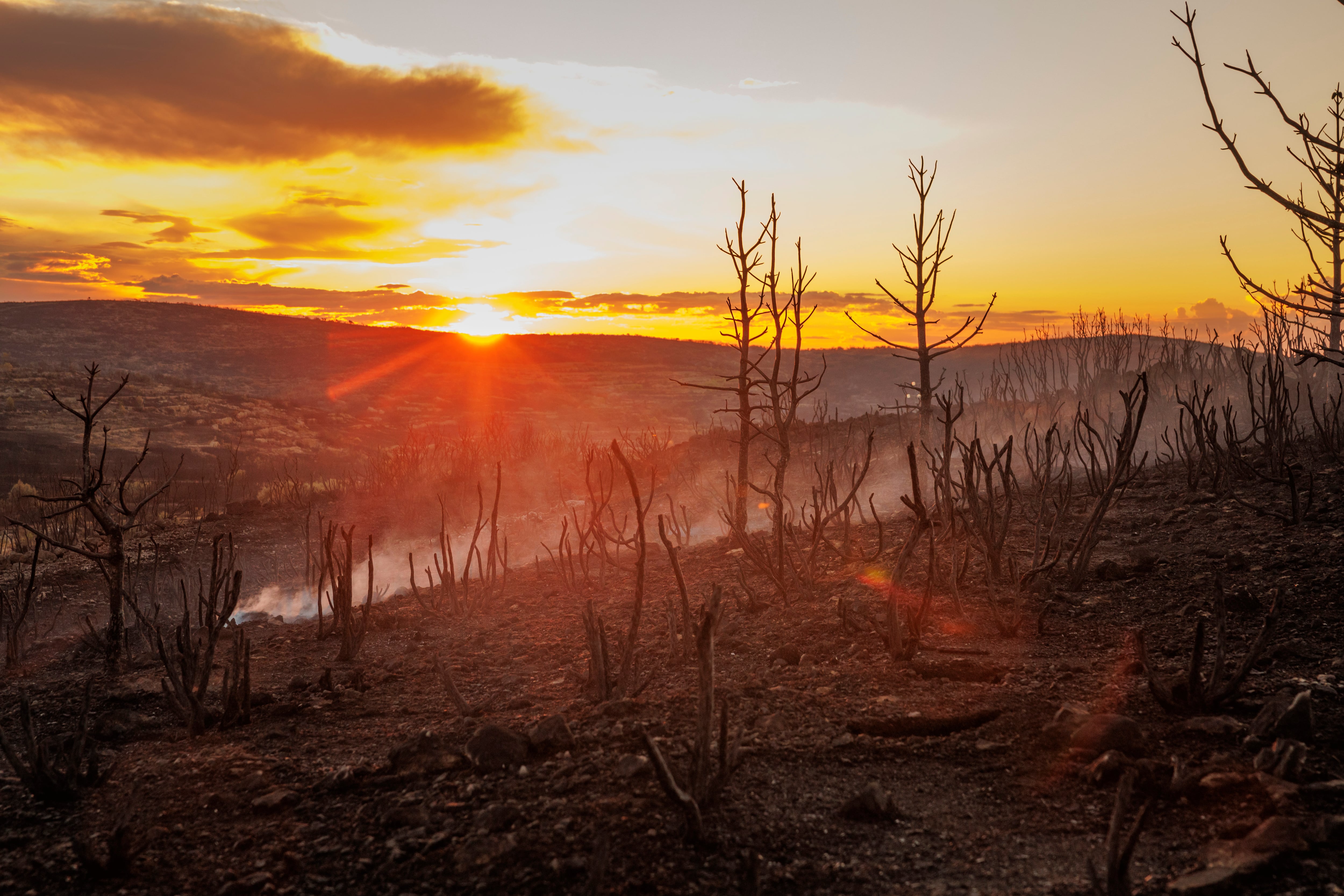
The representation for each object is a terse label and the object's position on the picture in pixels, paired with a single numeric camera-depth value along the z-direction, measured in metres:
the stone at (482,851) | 2.84
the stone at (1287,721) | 3.17
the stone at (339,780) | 3.61
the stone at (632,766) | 3.38
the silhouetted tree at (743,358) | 9.54
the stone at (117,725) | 4.67
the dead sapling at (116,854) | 2.96
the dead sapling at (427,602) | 8.36
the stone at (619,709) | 4.22
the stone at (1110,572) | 6.26
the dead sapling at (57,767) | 3.62
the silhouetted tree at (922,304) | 11.59
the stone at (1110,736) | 3.28
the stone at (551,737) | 3.73
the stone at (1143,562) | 6.25
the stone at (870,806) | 3.04
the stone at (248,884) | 2.86
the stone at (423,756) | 3.69
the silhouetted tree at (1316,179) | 3.20
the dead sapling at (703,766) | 2.79
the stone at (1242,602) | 4.96
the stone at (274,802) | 3.46
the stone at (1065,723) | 3.45
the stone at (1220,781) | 2.88
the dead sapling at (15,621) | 6.80
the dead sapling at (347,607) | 6.89
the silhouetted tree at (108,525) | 5.90
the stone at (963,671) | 4.46
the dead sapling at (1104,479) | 4.72
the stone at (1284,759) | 2.85
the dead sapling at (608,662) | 4.36
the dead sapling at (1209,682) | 3.42
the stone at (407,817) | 3.19
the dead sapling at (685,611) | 3.73
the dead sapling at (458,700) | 4.46
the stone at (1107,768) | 3.09
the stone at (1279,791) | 2.71
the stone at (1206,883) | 2.37
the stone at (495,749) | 3.62
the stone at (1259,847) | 2.45
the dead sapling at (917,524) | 4.45
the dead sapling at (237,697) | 4.67
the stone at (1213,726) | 3.33
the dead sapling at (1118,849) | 2.26
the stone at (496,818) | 3.06
